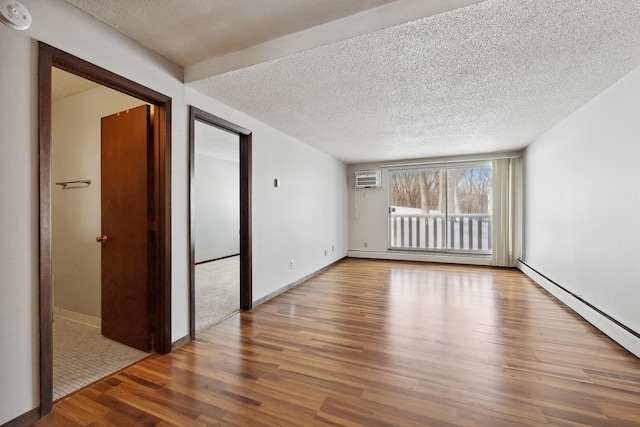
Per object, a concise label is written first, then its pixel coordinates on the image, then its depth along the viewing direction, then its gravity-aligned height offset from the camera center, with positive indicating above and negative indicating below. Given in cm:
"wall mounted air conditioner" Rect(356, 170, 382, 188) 612 +76
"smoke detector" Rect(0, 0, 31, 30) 133 +98
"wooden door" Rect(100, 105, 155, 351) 220 -11
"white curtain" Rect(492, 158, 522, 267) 505 +3
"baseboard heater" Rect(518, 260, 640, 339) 211 -90
